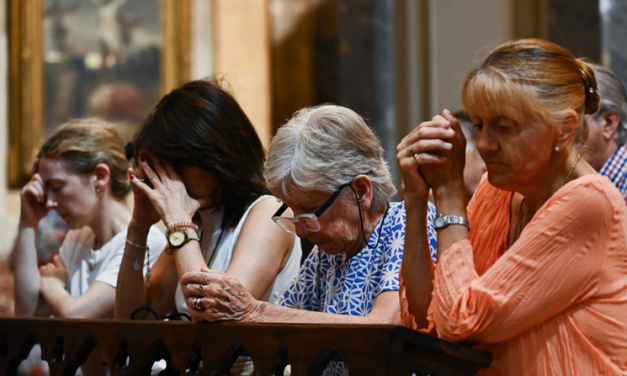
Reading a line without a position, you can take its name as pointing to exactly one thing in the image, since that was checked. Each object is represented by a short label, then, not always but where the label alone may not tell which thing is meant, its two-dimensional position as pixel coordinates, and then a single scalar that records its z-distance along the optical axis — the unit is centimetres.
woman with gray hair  454
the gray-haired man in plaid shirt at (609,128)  720
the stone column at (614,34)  848
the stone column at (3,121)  1438
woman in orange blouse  347
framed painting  1454
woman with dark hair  550
